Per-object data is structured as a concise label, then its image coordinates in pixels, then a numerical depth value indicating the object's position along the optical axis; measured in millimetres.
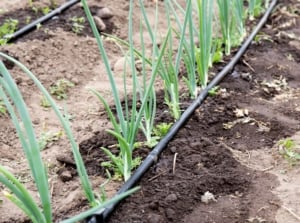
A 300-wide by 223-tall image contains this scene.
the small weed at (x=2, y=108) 4186
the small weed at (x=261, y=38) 5744
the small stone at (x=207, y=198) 3149
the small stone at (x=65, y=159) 3583
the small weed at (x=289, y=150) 3524
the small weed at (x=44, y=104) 4527
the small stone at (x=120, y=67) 5152
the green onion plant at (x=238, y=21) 5145
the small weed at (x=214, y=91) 4434
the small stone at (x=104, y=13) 6242
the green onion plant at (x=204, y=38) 4052
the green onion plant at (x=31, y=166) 2357
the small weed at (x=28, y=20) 6026
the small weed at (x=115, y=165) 3309
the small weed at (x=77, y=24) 5867
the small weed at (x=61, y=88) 4727
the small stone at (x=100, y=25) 5973
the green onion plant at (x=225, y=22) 4697
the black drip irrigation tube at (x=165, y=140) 2913
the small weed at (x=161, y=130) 3779
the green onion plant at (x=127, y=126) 3031
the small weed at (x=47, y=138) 3909
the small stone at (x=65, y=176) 3420
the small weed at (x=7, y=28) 5415
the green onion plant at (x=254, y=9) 6099
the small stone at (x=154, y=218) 2937
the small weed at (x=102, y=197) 2906
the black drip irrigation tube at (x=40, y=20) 5549
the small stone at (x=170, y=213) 2983
